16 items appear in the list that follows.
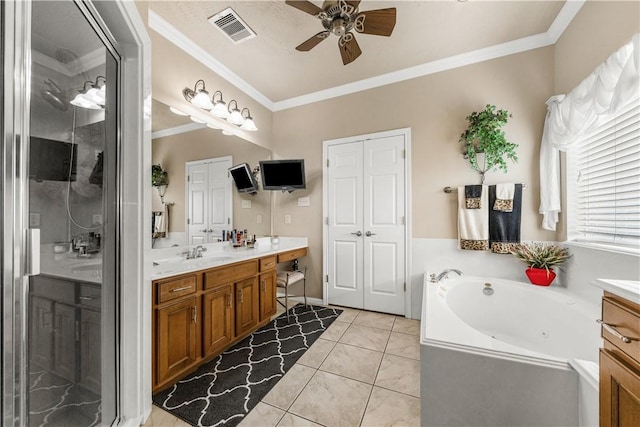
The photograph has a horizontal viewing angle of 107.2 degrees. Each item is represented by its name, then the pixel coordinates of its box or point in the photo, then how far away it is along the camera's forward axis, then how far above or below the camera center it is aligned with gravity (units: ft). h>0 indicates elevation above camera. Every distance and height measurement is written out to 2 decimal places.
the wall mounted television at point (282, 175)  9.82 +1.64
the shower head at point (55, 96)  2.76 +1.44
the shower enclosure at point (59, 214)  2.23 -0.02
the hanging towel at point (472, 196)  7.61 +0.57
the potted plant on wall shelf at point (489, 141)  7.29 +2.32
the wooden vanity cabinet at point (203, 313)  4.87 -2.53
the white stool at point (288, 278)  8.50 -2.43
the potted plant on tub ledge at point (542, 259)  6.53 -1.30
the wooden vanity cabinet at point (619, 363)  2.16 -1.48
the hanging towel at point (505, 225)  7.30 -0.37
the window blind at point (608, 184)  4.54 +0.66
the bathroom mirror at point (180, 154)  6.59 +1.92
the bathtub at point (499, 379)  3.29 -2.49
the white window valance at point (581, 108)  4.04 +2.26
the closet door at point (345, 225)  9.56 -0.47
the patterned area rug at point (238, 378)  4.54 -3.81
